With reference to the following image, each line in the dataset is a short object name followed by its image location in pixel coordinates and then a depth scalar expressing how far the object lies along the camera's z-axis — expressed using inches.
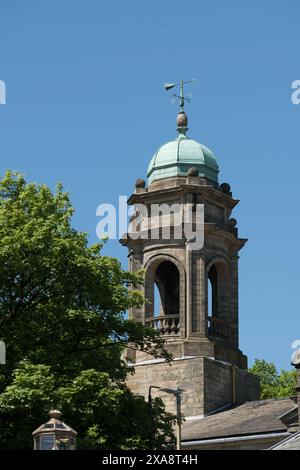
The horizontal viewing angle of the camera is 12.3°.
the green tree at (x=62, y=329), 1609.3
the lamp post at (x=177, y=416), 1684.3
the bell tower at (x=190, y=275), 2314.2
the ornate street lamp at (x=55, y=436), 1123.9
